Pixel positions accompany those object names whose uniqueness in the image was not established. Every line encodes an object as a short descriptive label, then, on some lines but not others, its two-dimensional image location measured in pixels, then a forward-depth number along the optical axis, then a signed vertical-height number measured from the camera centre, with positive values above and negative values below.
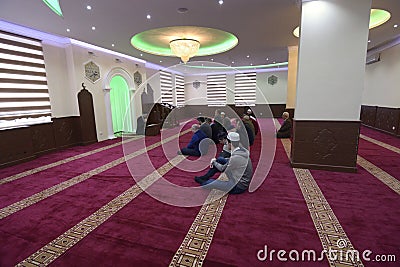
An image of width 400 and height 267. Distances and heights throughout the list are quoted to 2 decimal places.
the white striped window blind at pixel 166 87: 10.68 +0.86
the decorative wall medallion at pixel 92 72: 6.11 +0.95
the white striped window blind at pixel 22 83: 4.35 +0.49
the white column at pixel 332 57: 3.20 +0.68
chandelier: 5.50 +1.45
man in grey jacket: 2.67 -0.87
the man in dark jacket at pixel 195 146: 4.79 -0.98
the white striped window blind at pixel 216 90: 13.17 +0.79
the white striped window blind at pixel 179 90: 12.56 +0.79
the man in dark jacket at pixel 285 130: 6.38 -0.86
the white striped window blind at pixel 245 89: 12.70 +0.79
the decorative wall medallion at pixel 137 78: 8.30 +1.02
